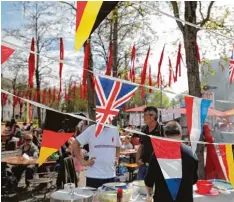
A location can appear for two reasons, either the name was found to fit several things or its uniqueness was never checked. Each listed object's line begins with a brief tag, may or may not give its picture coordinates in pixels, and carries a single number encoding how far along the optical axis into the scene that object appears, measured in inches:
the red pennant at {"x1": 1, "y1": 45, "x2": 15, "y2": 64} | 103.3
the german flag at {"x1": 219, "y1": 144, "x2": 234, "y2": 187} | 128.0
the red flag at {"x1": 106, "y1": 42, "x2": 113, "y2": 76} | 299.9
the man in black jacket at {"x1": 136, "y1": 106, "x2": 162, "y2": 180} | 169.5
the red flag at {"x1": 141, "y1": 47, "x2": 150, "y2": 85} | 312.1
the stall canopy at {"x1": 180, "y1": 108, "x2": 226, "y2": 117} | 627.2
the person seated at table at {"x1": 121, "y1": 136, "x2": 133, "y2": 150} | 425.1
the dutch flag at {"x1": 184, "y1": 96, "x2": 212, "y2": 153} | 118.4
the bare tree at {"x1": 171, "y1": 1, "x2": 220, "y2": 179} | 266.8
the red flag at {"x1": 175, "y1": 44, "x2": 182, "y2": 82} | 311.5
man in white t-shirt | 152.6
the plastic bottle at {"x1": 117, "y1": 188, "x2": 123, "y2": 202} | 103.5
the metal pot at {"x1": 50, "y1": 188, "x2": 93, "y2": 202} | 94.5
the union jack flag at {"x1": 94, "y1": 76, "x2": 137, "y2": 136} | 127.4
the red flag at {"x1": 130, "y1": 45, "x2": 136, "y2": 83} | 366.8
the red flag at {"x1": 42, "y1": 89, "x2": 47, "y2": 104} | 801.8
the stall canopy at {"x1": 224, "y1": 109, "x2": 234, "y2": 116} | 732.6
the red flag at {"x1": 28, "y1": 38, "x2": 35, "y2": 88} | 227.3
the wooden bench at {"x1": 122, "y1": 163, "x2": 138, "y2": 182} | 332.6
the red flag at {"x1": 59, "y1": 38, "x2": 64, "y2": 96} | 247.4
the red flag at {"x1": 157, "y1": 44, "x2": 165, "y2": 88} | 307.2
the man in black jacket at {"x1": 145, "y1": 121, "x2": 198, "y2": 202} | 109.0
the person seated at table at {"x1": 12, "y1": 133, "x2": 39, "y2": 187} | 306.6
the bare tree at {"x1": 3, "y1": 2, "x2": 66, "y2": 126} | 595.3
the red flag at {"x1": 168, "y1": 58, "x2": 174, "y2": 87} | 398.0
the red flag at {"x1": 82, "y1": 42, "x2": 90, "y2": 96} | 243.9
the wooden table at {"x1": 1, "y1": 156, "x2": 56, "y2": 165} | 287.2
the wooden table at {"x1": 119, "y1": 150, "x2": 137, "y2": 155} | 380.8
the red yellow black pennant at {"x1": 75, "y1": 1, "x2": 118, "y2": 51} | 76.8
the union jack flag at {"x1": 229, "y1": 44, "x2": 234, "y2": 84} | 288.1
